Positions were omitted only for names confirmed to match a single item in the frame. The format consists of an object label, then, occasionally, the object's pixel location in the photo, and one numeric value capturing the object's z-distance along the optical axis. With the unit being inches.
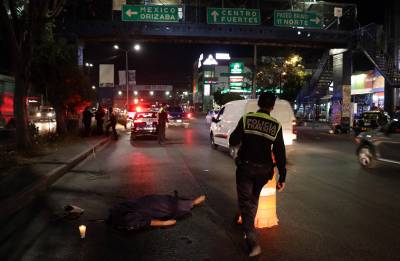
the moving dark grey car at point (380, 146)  426.8
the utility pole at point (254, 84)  1388.3
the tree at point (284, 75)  1755.7
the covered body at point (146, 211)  232.1
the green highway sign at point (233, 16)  988.6
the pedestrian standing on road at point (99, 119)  957.8
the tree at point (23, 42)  536.4
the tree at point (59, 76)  757.3
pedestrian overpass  978.8
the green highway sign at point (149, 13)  967.0
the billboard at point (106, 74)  1278.3
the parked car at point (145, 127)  875.4
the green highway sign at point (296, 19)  1023.6
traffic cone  223.9
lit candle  210.6
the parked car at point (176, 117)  1429.6
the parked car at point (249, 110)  525.0
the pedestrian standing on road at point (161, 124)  786.2
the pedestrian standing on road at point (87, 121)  924.6
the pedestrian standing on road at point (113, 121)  912.3
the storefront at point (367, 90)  1428.4
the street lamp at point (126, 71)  1475.4
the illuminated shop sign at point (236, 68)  3789.4
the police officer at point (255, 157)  190.2
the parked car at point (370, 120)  920.9
